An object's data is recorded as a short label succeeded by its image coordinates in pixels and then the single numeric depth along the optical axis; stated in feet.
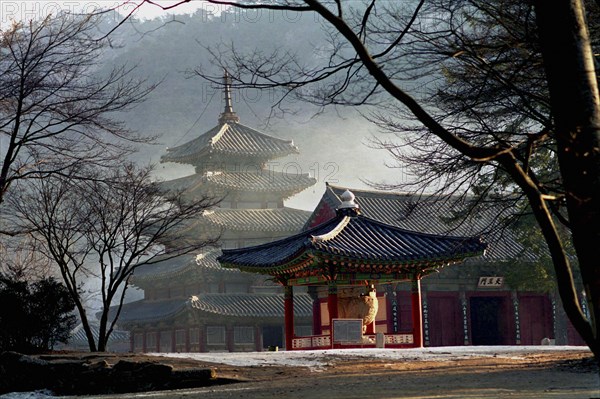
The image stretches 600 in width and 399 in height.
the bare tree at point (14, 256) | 74.93
